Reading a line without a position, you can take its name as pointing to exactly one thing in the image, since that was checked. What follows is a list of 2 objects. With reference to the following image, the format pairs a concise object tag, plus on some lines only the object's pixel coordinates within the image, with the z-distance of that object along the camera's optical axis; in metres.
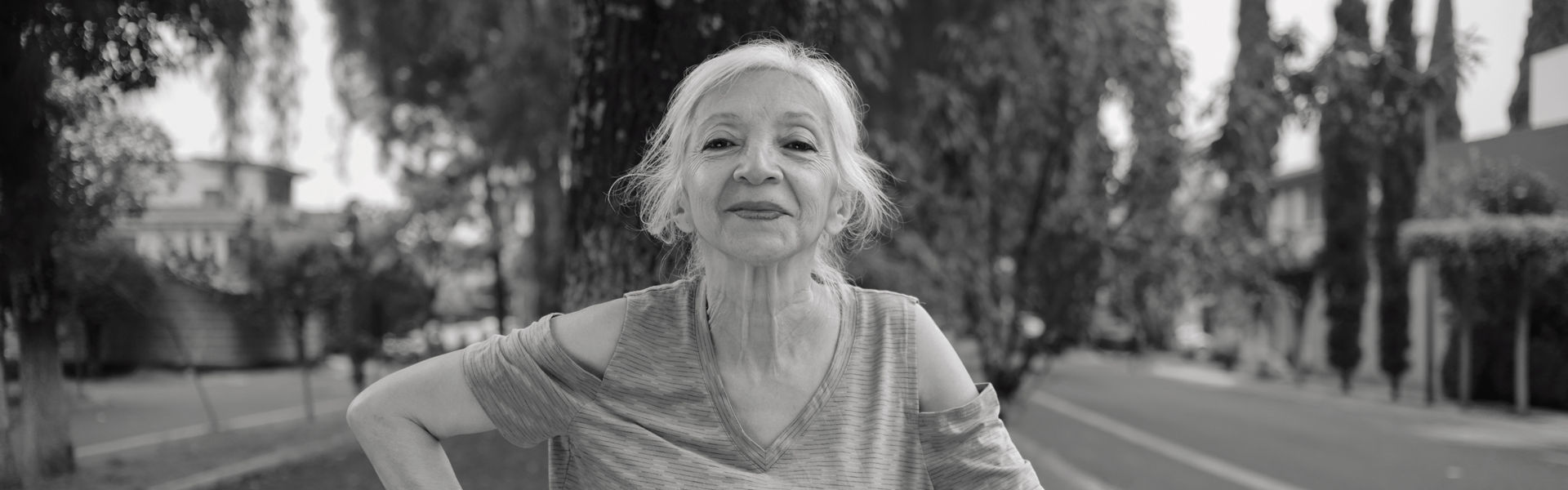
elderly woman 1.63
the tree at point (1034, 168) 5.73
